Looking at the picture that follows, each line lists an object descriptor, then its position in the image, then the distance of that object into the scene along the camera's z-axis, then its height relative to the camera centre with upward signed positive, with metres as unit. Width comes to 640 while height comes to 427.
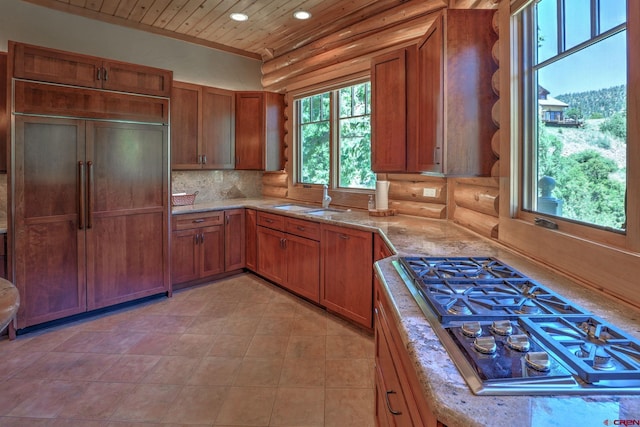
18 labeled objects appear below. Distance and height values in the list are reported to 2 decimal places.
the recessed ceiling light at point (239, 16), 3.83 +2.10
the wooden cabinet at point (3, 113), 2.87 +0.78
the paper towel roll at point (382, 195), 3.33 +0.13
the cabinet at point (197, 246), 3.87 -0.41
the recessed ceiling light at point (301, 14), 3.78 +2.09
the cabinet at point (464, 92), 2.19 +0.72
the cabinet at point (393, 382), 0.90 -0.53
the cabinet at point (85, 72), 2.75 +1.19
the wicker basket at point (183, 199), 4.23 +0.13
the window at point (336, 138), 3.82 +0.83
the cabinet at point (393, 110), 2.71 +0.78
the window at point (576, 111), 1.35 +0.43
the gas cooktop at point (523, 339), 0.72 -0.33
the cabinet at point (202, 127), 4.12 +1.00
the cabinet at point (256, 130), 4.65 +1.04
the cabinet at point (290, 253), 3.43 -0.46
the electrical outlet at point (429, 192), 3.13 +0.15
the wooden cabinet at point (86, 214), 2.81 -0.03
